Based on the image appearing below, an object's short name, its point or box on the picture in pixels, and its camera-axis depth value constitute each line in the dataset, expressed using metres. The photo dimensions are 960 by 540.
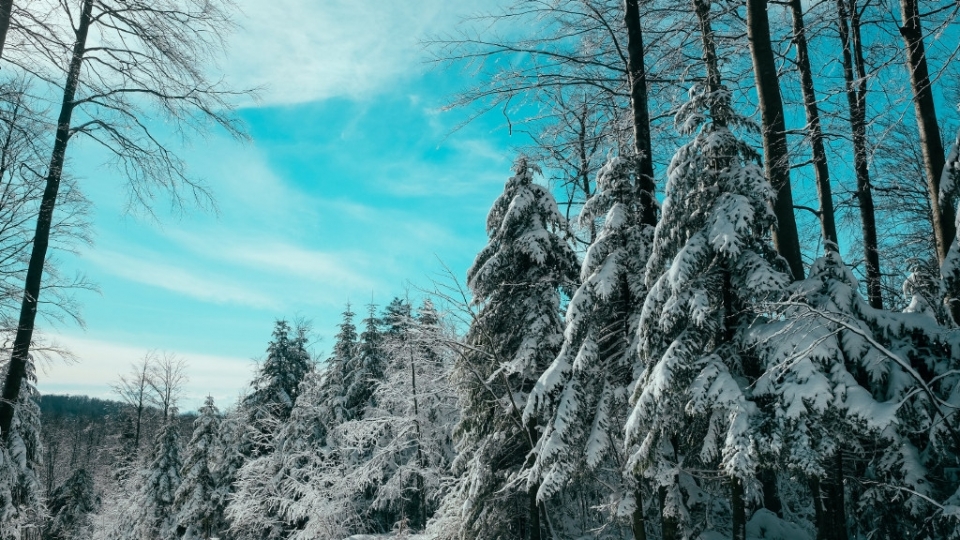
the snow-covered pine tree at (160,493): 30.37
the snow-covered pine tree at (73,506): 36.94
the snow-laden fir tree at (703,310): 6.65
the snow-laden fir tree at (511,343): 12.10
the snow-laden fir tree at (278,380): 28.88
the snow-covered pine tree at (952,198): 6.37
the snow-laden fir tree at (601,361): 8.69
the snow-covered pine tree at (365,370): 26.44
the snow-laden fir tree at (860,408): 5.66
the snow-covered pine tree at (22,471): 10.80
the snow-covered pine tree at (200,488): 28.23
